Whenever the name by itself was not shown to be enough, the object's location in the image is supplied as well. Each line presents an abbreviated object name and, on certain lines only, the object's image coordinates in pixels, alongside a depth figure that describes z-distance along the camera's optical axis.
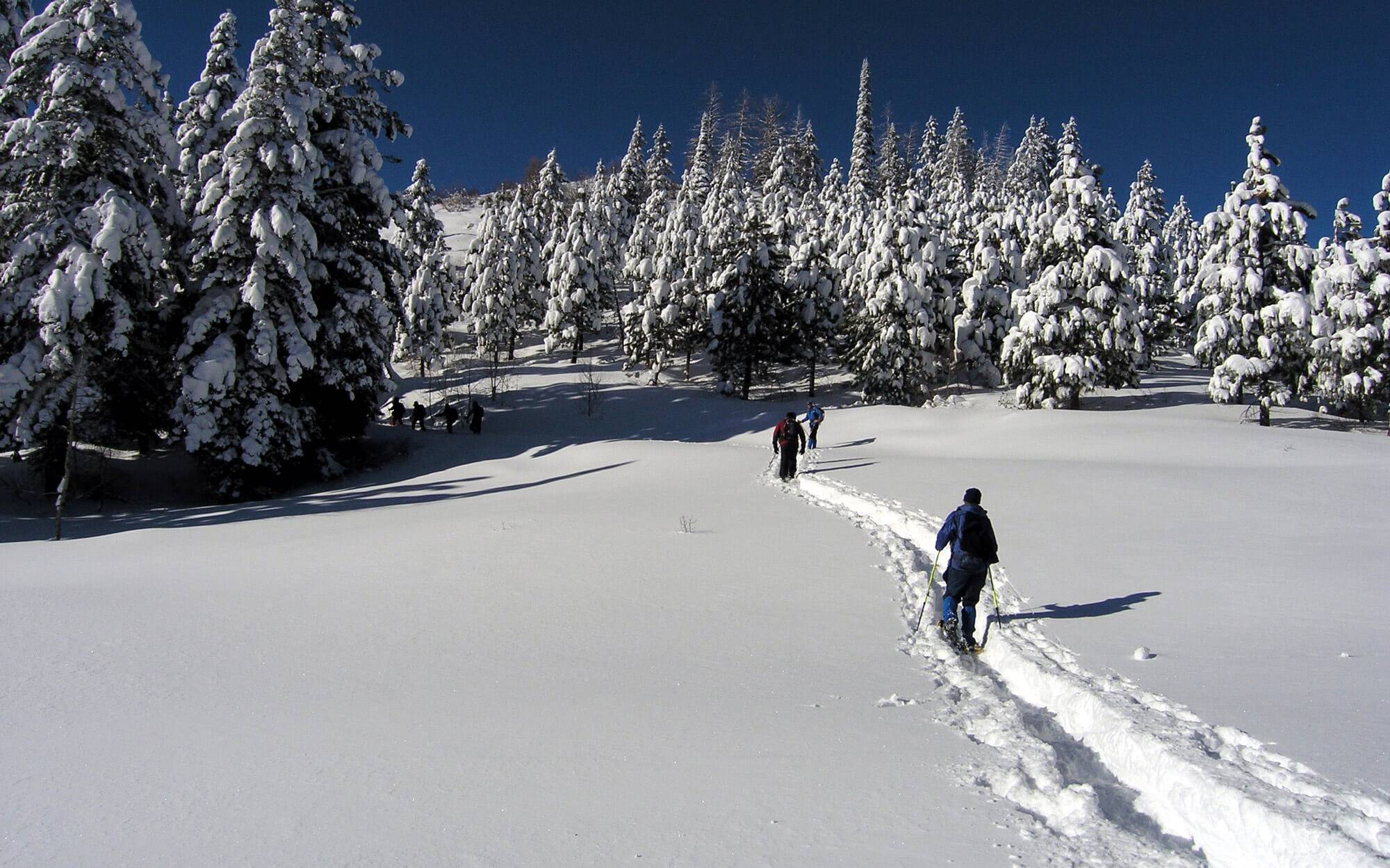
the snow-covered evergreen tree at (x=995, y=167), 87.56
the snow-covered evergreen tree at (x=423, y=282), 51.03
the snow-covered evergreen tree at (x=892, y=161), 84.50
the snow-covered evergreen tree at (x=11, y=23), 23.25
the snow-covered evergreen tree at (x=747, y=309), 44.84
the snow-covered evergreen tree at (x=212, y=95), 26.23
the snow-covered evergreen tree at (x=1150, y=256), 47.83
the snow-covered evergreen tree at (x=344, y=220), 25.02
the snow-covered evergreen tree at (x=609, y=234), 59.59
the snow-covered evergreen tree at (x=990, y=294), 42.16
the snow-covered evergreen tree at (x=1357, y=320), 30.33
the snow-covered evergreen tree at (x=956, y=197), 48.16
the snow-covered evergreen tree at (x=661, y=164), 78.50
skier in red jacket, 20.31
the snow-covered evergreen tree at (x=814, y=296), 46.34
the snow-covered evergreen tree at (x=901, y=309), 40.12
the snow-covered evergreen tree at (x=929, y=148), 93.31
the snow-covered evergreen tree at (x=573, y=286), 54.19
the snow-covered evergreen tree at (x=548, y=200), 66.38
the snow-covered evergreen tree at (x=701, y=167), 65.50
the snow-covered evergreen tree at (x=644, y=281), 48.91
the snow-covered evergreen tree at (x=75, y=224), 19.92
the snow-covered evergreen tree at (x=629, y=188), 70.88
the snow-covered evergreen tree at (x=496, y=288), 54.09
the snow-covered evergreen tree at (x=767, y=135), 93.44
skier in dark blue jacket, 7.99
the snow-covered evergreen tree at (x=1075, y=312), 32.69
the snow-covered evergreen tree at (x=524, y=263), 56.09
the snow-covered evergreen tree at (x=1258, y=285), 30.80
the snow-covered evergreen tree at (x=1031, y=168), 68.00
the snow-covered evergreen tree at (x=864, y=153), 77.00
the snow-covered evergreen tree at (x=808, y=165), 83.06
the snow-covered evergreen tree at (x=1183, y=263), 55.38
